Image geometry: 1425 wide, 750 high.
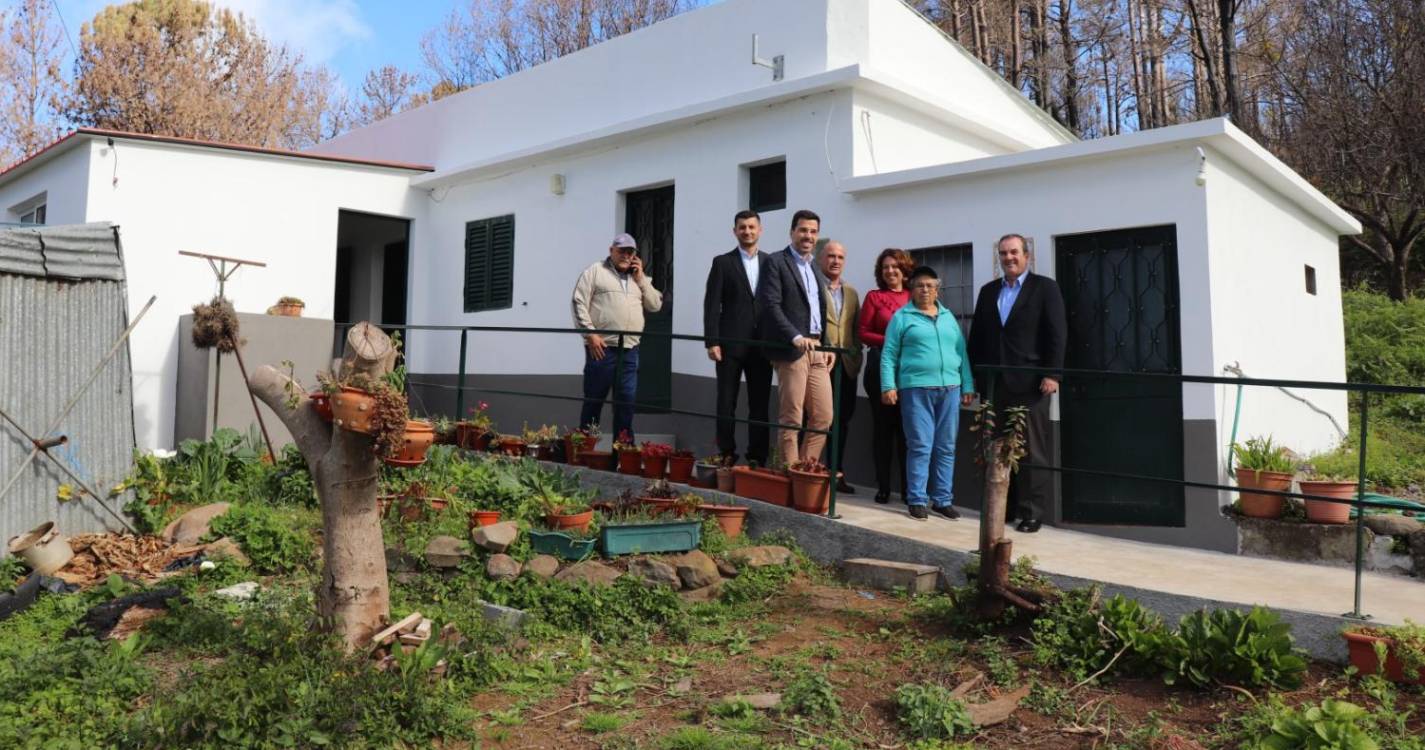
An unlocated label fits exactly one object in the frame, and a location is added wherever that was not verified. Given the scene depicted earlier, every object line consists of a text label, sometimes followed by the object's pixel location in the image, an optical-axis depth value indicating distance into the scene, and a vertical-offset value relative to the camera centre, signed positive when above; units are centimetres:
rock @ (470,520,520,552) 569 -64
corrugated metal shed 646 +38
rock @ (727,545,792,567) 584 -76
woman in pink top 713 +72
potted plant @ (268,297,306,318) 1049 +116
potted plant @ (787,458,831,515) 637 -39
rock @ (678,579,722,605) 545 -92
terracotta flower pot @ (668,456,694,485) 729 -32
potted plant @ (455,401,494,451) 830 -9
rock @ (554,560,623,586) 537 -81
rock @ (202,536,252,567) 582 -77
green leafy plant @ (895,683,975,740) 380 -109
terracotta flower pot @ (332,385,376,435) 408 +5
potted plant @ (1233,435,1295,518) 634 -28
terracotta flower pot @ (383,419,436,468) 457 -9
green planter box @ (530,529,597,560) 582 -70
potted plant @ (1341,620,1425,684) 398 -87
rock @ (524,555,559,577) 549 -78
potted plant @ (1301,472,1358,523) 610 -39
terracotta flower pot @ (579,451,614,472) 770 -27
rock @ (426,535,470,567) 562 -73
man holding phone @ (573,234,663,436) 799 +88
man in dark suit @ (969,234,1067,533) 652 +56
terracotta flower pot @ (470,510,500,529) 623 -59
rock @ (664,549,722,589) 555 -80
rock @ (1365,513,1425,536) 596 -55
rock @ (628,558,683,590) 551 -81
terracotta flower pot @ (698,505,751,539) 644 -58
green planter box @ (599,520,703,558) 583 -66
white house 689 +189
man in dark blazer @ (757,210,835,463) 677 +64
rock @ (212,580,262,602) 520 -89
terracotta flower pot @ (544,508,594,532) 607 -59
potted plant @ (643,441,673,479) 729 -25
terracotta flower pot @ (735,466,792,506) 659 -39
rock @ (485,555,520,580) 548 -79
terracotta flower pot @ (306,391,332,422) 433 +7
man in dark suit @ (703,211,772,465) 728 +73
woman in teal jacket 641 +29
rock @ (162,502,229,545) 641 -68
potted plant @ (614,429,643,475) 743 -25
